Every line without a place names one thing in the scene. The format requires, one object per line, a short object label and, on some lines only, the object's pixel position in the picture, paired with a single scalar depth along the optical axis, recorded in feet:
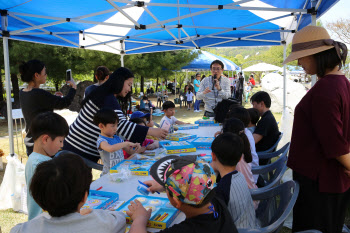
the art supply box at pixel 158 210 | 4.37
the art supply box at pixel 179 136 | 10.39
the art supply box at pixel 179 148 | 8.84
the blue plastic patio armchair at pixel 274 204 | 4.93
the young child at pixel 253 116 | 11.89
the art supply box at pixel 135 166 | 7.00
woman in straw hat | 4.99
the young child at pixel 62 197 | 3.53
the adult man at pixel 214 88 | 15.28
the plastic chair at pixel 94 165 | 9.36
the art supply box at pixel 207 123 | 14.24
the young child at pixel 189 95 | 49.29
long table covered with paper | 4.69
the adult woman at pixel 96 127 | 8.47
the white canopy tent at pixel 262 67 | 81.26
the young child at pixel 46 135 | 5.73
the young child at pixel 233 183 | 5.35
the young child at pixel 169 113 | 14.73
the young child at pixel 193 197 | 3.68
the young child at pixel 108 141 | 8.01
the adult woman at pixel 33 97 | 9.55
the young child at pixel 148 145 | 9.34
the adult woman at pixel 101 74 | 12.87
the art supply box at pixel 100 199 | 4.97
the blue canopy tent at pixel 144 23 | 13.21
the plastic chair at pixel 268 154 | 10.19
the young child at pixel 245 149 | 7.42
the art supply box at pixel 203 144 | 9.55
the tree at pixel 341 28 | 72.13
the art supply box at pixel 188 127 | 13.58
